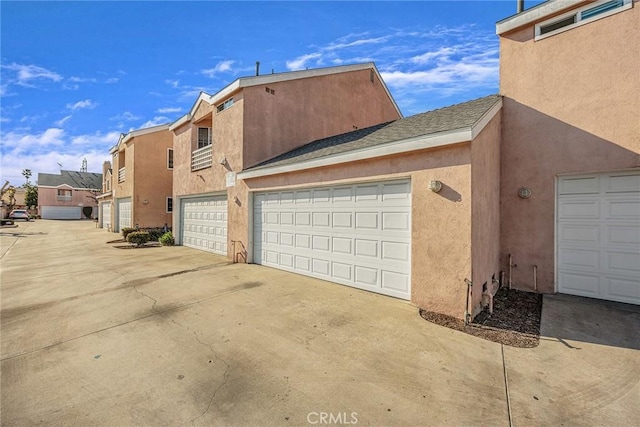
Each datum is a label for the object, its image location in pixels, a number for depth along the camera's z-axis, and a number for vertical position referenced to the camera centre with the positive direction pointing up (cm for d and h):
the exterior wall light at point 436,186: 494 +49
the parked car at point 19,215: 3761 -60
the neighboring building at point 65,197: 4444 +227
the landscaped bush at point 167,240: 1459 -154
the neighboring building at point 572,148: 545 +144
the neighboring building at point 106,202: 2520 +93
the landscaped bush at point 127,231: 1546 -114
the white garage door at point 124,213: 1984 -13
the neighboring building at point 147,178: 1845 +236
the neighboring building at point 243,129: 985 +345
